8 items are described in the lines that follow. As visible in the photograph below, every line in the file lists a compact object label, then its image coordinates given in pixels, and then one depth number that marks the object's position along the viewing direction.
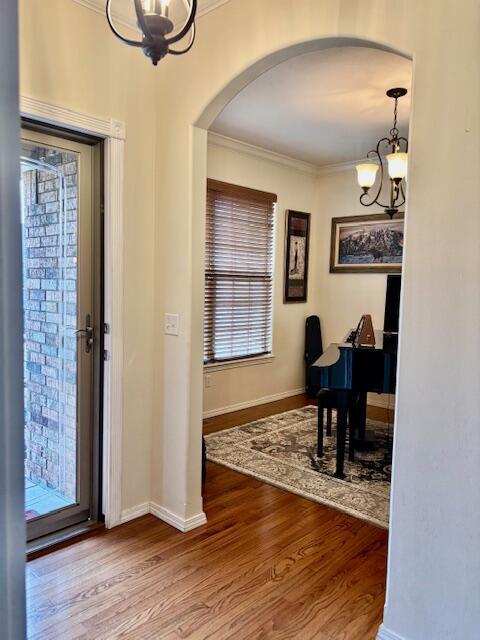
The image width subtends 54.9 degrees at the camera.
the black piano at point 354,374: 3.18
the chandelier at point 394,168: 3.21
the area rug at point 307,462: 3.00
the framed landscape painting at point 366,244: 5.05
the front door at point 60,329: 2.39
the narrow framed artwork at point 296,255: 5.42
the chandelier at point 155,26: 1.40
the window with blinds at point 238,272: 4.62
